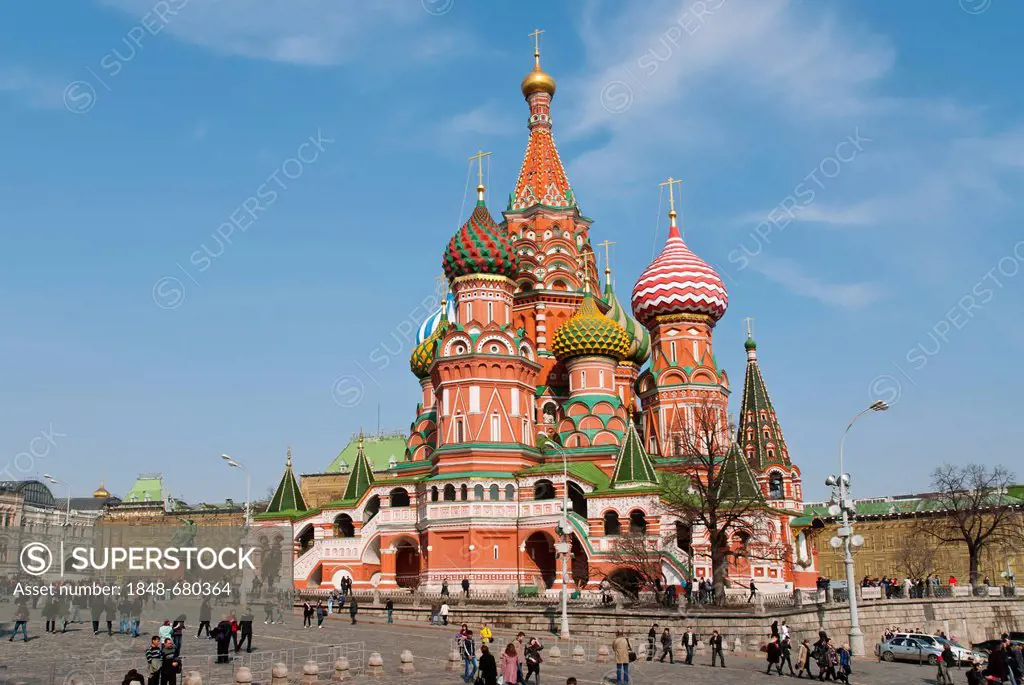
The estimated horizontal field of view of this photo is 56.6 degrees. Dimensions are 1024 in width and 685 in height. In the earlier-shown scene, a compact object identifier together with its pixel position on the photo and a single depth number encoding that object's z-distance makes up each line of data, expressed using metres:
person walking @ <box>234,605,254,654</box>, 23.25
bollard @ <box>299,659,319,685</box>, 19.21
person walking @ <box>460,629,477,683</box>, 21.20
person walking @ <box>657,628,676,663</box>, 26.95
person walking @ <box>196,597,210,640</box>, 25.77
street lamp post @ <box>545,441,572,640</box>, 29.98
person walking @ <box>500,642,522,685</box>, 18.80
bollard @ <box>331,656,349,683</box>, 20.36
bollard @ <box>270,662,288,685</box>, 18.80
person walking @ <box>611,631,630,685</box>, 20.53
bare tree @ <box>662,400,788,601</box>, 34.47
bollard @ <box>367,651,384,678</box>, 21.44
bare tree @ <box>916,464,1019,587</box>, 54.12
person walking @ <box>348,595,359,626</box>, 34.31
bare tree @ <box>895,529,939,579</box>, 71.38
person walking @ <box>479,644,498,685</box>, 18.39
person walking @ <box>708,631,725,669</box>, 25.88
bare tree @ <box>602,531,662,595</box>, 37.84
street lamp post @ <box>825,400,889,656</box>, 26.55
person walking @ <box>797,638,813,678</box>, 23.59
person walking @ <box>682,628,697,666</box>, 26.62
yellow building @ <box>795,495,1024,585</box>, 71.31
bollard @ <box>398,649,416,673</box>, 22.09
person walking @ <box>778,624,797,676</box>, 24.03
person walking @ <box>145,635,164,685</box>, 17.17
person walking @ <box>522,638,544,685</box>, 20.11
